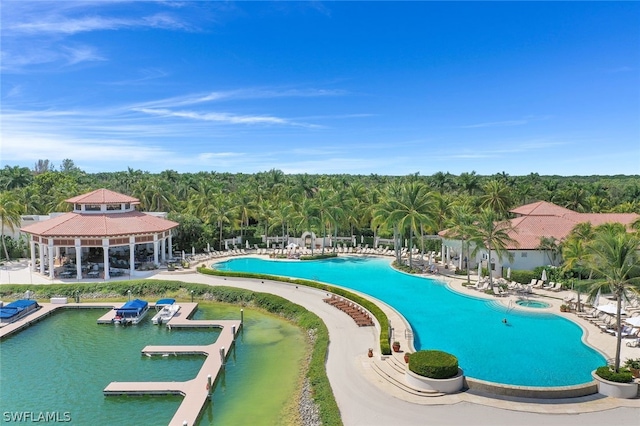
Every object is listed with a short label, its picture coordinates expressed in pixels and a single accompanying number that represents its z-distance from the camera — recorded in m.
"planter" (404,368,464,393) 20.45
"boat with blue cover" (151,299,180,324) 33.00
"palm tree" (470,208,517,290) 38.62
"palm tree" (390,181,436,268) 46.06
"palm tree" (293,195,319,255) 58.31
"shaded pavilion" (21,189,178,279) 44.72
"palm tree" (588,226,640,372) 20.89
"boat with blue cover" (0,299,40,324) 32.73
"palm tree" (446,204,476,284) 40.80
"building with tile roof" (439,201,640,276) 43.50
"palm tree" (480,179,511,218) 55.44
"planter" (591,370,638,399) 20.14
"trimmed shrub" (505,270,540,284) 41.03
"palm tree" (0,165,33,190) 82.47
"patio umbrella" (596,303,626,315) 29.19
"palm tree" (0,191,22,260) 51.00
